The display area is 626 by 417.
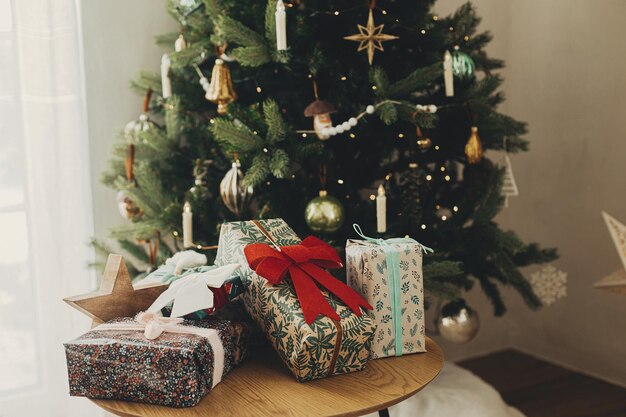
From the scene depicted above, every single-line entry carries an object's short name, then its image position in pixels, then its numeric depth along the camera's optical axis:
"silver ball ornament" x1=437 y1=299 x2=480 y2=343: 1.89
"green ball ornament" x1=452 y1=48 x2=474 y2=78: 1.65
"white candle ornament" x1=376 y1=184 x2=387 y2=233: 1.43
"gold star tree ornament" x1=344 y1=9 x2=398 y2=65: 1.47
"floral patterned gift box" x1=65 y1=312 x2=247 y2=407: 0.90
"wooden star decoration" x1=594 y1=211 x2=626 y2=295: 1.75
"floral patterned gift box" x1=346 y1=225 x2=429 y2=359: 1.06
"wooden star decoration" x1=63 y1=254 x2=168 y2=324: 1.07
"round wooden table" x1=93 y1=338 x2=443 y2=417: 0.90
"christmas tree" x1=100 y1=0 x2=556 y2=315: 1.49
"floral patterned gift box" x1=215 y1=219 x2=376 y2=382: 0.96
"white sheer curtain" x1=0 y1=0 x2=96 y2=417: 1.66
